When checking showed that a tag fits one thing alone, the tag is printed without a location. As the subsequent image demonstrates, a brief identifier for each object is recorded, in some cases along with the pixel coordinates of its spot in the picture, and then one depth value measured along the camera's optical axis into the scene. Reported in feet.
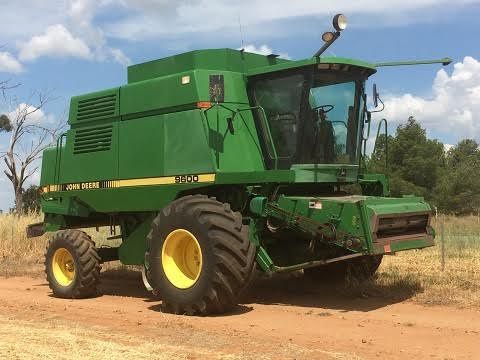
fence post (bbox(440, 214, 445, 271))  33.46
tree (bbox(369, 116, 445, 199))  147.95
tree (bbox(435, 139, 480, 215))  152.48
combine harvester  24.66
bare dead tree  100.89
